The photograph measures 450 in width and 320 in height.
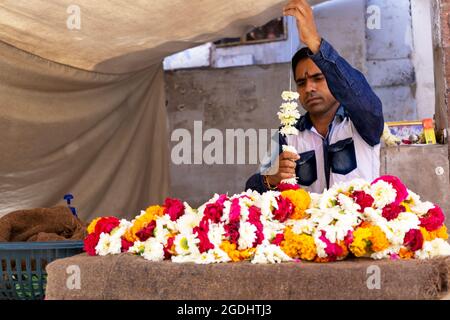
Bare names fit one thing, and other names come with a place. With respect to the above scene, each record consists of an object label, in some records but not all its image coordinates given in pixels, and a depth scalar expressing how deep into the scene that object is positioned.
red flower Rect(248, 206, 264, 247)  2.09
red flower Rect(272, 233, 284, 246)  2.07
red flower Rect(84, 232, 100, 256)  2.31
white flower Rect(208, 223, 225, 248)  2.08
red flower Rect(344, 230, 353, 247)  1.97
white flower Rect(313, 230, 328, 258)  1.93
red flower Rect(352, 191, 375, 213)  2.14
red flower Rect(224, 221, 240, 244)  2.11
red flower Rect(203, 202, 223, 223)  2.18
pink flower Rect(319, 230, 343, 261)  1.92
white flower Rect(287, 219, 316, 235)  2.08
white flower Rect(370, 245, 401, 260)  1.96
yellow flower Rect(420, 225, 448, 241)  2.07
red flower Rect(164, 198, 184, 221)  2.39
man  3.32
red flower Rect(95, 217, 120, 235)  2.42
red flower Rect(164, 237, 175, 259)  2.15
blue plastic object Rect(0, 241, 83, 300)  2.75
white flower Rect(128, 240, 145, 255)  2.22
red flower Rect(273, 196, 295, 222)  2.23
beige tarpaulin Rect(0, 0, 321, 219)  3.52
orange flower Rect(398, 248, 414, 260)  2.00
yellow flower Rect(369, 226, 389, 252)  1.95
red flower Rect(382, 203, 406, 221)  2.12
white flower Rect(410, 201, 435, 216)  2.24
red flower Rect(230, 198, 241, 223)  2.14
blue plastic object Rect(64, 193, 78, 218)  4.27
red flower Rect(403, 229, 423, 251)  1.99
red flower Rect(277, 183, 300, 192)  2.50
